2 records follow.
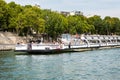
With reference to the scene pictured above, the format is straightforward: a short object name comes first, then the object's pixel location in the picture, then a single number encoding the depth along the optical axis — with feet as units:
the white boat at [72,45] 110.39
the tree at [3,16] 153.77
